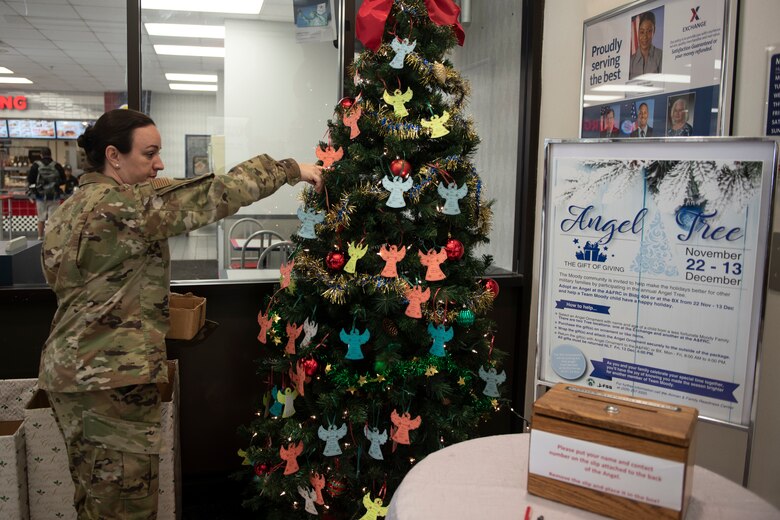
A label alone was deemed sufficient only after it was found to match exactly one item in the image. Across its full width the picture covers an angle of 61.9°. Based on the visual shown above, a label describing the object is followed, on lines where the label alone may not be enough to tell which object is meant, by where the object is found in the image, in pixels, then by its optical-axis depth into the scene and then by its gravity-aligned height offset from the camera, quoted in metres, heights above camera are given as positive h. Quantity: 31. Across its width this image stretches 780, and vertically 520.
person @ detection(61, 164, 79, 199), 2.91 +0.02
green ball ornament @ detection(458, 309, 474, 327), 2.25 -0.41
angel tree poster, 1.68 -0.19
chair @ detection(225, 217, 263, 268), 3.09 -0.20
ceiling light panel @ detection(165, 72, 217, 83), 2.91 +0.52
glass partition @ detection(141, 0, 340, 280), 2.94 +0.44
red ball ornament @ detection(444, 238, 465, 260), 2.18 -0.17
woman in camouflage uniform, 1.80 -0.30
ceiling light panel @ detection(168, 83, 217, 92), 2.92 +0.48
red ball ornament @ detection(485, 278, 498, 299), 2.41 -0.33
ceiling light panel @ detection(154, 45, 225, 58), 2.89 +0.64
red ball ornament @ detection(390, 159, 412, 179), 2.10 +0.09
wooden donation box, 1.12 -0.45
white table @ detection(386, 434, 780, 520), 1.18 -0.56
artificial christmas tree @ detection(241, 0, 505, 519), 2.14 -0.29
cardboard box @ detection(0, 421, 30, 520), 2.21 -0.99
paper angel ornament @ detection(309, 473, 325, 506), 2.25 -1.00
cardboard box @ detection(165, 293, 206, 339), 2.17 -0.44
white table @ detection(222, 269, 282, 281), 2.96 -0.37
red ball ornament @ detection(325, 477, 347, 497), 2.26 -1.01
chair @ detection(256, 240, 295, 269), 3.06 -0.27
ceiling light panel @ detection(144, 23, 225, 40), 2.87 +0.73
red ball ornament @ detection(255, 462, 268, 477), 2.47 -1.05
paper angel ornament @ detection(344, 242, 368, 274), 2.13 -0.19
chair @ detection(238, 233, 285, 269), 3.11 -0.23
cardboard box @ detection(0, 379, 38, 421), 2.49 -0.79
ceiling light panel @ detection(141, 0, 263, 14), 2.88 +0.86
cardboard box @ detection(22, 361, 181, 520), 2.30 -0.99
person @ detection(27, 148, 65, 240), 2.84 +0.02
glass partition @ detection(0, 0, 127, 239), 2.82 +0.44
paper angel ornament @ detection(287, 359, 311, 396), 2.23 -0.64
